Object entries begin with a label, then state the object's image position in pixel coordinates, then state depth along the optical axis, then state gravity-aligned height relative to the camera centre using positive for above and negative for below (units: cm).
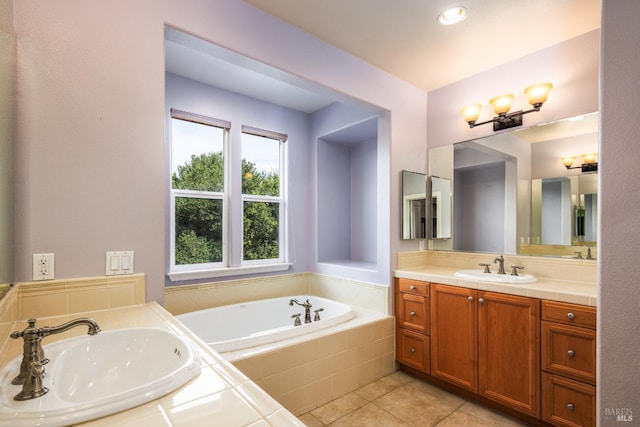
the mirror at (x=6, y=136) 109 +29
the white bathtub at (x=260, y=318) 233 -96
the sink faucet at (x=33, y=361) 73 -37
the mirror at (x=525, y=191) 224 +17
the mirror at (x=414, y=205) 290 +7
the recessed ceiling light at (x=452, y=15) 197 +129
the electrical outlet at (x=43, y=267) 132 -23
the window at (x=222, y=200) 289 +13
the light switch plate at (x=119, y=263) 148 -24
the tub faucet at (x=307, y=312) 294 -94
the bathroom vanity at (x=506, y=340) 179 -88
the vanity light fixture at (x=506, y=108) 228 +84
